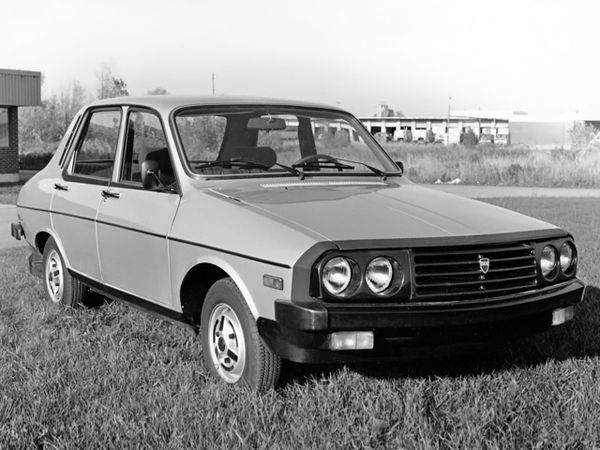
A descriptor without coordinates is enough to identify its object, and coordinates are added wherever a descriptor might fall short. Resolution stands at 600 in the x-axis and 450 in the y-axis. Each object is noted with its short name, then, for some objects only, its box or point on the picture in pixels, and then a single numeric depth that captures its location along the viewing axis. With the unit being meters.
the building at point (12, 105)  24.59
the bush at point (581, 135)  49.19
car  3.79
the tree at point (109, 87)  53.96
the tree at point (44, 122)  54.19
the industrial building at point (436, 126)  110.41
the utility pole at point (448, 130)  103.24
